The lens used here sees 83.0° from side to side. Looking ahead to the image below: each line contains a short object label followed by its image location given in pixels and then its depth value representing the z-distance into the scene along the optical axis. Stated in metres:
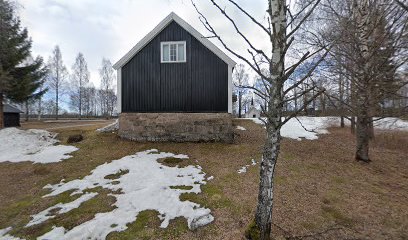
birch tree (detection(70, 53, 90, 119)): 44.69
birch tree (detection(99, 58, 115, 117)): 49.91
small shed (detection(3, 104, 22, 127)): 25.83
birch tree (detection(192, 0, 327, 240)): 3.93
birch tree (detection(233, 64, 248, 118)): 48.00
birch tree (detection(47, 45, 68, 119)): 40.28
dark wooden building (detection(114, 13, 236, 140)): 12.97
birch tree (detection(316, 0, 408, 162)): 6.37
